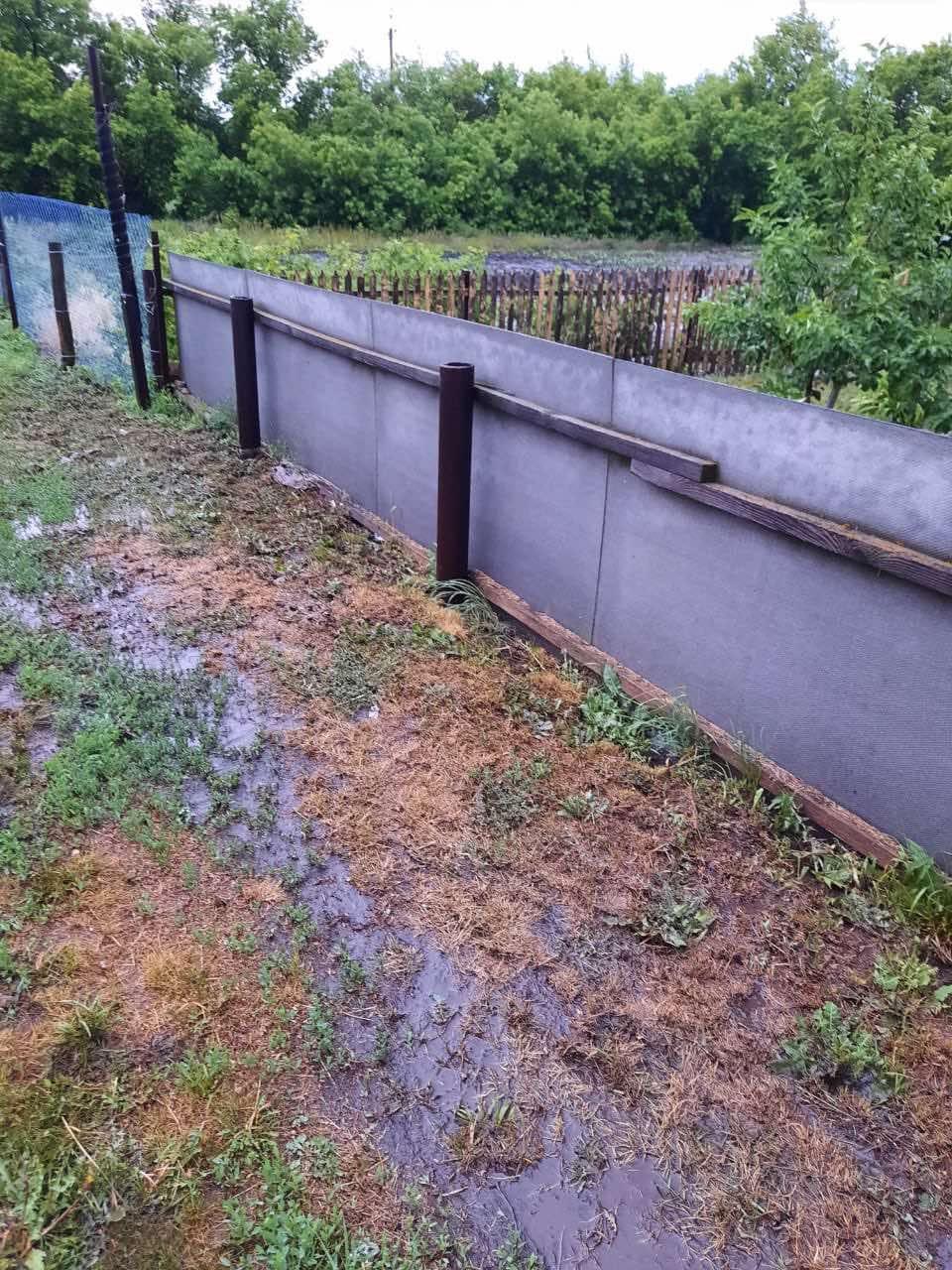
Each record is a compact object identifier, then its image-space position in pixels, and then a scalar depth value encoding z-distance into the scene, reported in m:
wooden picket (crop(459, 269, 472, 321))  9.85
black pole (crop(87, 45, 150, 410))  7.00
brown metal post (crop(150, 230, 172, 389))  8.01
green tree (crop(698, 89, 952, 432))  4.07
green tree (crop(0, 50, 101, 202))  21.23
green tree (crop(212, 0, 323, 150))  25.83
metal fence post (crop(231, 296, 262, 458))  6.46
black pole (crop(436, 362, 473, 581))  4.23
